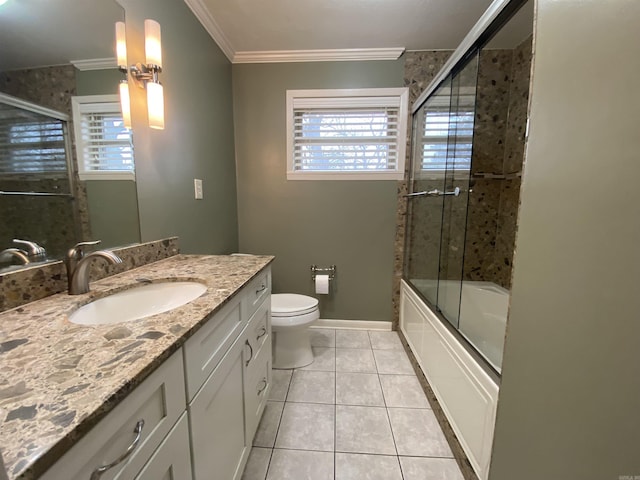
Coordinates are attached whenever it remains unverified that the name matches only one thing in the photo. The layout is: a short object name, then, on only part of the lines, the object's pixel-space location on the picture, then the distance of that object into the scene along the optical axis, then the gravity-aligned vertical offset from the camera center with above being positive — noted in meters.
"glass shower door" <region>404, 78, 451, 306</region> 1.94 +0.09
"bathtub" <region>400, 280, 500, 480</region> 1.06 -0.74
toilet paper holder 2.46 -0.59
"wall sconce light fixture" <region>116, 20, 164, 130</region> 1.17 +0.58
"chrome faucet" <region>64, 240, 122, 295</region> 0.88 -0.21
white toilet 1.81 -0.87
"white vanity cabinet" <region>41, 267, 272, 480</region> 0.44 -0.49
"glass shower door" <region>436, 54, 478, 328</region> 1.73 +0.14
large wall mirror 0.76 +0.24
